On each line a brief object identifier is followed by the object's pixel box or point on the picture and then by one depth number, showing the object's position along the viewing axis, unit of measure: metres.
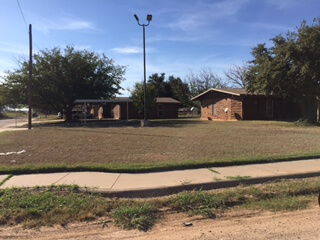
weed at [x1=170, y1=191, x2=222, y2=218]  3.99
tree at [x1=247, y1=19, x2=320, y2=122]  16.09
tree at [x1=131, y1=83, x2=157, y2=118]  24.71
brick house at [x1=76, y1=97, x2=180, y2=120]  32.06
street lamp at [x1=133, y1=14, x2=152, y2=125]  18.52
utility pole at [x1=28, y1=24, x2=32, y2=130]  17.81
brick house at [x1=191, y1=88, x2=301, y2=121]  23.94
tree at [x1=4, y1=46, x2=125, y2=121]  24.36
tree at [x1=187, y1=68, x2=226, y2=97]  51.05
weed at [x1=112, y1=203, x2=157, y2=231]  3.57
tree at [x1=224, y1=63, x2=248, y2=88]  48.79
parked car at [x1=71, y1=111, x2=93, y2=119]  35.82
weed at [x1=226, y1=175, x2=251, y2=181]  5.31
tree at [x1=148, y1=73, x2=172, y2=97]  46.91
